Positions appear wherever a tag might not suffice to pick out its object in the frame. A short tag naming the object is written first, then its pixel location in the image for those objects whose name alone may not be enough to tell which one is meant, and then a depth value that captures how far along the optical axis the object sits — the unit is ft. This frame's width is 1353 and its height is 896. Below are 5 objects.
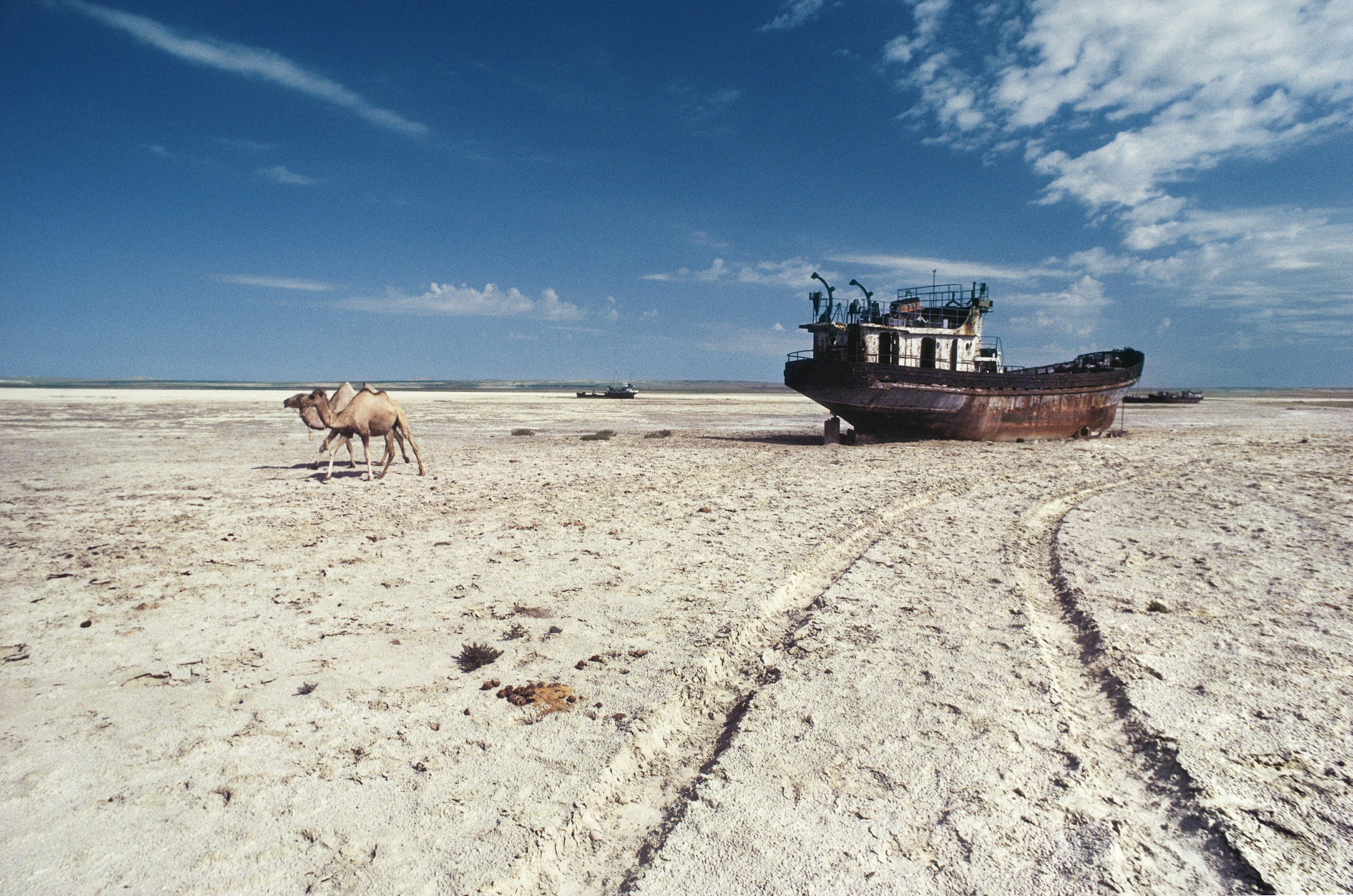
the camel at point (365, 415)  39.24
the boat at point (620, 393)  192.34
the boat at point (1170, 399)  173.78
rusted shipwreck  62.90
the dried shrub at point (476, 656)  14.85
